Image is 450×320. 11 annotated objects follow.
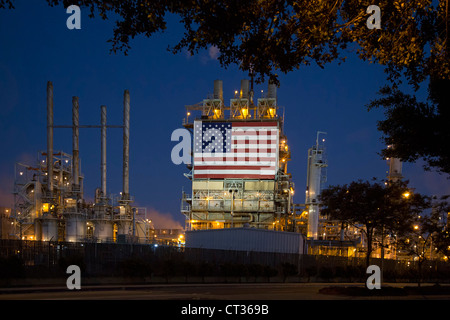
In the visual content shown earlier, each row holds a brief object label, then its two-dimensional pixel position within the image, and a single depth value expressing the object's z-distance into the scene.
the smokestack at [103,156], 77.38
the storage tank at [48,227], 73.62
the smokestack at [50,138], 74.50
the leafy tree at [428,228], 34.91
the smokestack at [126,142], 76.81
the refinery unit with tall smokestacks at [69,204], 74.25
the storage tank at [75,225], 73.47
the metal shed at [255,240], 47.59
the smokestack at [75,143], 75.94
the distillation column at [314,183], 81.69
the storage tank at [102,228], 76.25
